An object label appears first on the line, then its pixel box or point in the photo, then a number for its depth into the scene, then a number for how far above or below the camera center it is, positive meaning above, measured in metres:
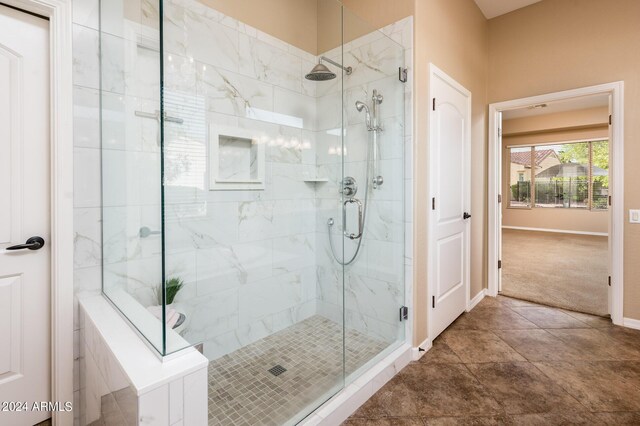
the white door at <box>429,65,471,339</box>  2.40 +0.10
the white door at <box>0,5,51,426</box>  1.44 -0.01
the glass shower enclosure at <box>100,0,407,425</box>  1.55 +0.13
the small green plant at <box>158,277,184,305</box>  1.51 -0.42
